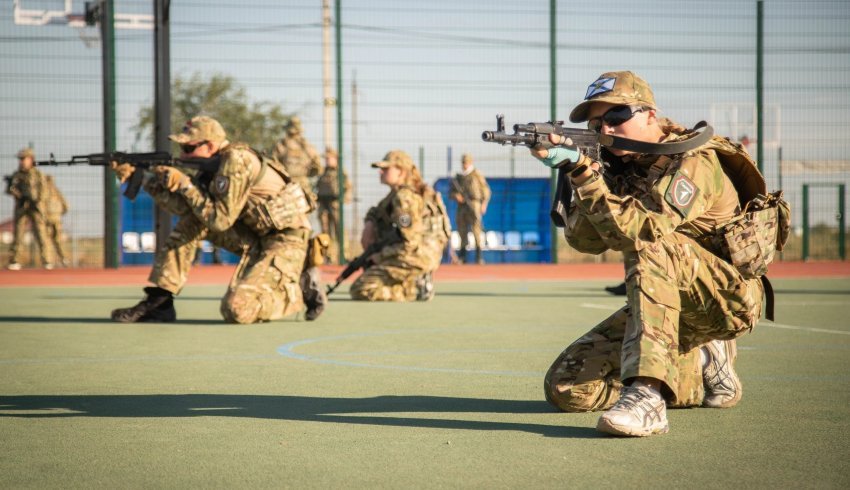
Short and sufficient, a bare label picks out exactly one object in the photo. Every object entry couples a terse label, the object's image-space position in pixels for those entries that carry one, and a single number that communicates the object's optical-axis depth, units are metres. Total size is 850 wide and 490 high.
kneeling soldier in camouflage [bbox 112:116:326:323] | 9.20
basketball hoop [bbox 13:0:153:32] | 18.23
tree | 32.03
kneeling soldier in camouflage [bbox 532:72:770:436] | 4.34
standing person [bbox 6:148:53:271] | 20.27
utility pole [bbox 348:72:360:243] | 19.10
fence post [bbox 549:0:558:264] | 20.30
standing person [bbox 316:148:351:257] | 20.98
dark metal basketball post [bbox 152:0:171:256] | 17.16
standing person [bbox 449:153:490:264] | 22.20
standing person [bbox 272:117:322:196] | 19.78
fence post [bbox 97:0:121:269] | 18.45
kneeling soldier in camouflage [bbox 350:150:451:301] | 12.06
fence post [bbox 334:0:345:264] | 19.60
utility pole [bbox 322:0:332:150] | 18.98
